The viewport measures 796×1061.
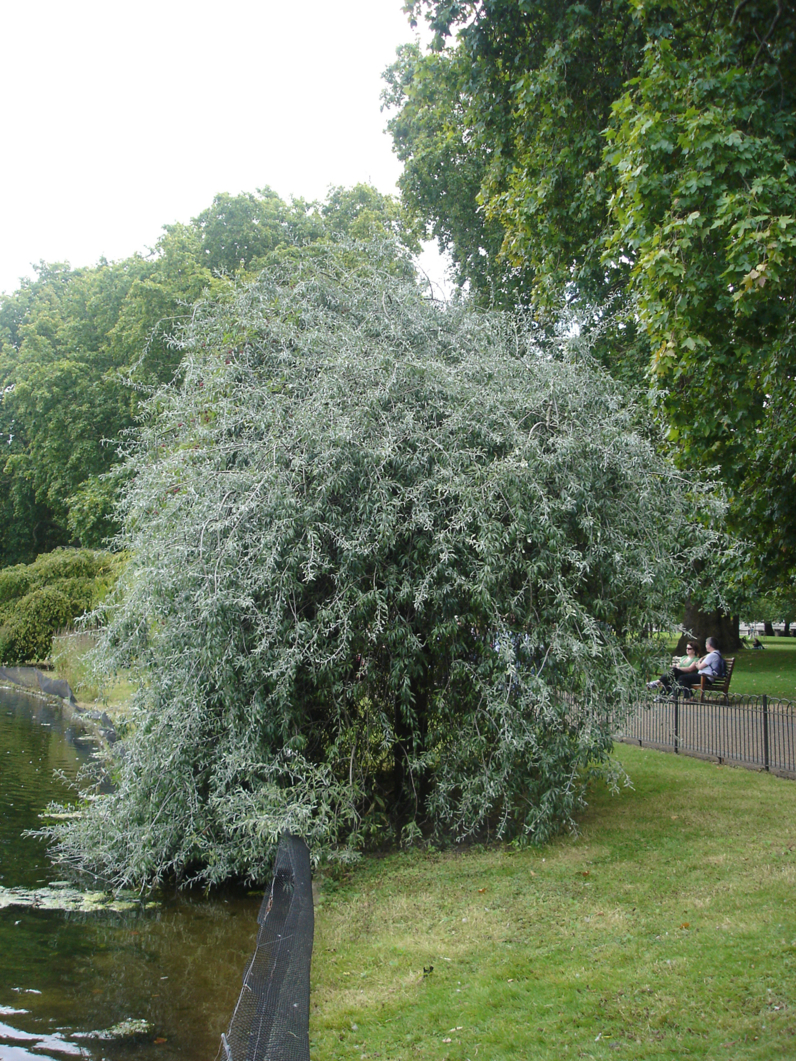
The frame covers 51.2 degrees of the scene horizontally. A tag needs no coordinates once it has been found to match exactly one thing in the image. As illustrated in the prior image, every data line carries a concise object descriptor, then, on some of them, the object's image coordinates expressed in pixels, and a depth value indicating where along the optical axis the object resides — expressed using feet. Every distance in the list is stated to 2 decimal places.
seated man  49.62
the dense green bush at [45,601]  88.33
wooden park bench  49.01
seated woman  51.98
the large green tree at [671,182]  23.71
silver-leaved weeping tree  23.38
